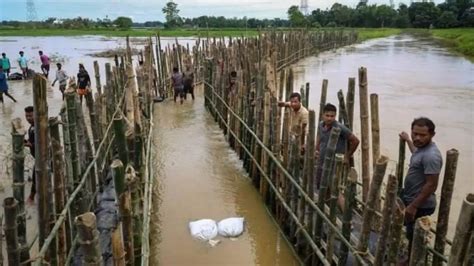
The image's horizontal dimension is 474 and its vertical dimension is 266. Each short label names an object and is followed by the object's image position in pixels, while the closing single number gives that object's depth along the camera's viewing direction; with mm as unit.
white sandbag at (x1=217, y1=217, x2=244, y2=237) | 5535
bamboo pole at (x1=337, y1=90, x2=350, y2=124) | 5258
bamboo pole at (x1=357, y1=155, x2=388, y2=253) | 3205
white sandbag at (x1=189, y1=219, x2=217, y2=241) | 5453
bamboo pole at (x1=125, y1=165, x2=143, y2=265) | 3596
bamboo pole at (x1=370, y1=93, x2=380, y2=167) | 4926
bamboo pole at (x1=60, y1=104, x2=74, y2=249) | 4488
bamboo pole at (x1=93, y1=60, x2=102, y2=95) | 8114
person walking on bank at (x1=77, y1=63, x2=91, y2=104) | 11875
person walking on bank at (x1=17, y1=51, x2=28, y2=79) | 18438
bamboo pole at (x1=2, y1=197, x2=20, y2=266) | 2812
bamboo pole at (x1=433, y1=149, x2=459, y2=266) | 3330
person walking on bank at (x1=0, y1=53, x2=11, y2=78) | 17423
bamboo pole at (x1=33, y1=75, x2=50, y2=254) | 3061
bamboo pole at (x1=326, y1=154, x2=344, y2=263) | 3916
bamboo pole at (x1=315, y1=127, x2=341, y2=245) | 4043
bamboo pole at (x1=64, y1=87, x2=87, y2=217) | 4430
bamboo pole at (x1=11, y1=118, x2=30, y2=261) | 3299
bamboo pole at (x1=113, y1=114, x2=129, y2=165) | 3891
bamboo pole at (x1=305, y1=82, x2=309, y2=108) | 6750
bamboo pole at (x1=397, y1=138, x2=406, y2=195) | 4664
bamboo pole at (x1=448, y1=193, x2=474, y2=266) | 2549
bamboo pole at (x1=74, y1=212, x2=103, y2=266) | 2311
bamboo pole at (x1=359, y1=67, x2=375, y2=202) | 4953
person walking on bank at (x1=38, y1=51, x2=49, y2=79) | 18203
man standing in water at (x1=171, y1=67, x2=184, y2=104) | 13127
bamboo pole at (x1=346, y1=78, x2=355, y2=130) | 5258
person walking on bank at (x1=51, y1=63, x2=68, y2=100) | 13695
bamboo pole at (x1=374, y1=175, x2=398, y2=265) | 3012
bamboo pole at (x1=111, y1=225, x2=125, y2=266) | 2674
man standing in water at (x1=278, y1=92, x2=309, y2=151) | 5898
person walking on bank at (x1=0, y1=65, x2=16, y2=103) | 13570
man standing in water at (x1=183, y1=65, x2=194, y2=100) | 13445
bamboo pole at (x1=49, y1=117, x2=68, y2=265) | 3783
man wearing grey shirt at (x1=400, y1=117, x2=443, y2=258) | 3701
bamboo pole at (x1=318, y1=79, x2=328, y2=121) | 5914
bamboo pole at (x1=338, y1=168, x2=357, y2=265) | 3645
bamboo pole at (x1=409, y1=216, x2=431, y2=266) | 2697
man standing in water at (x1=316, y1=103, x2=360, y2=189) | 4855
